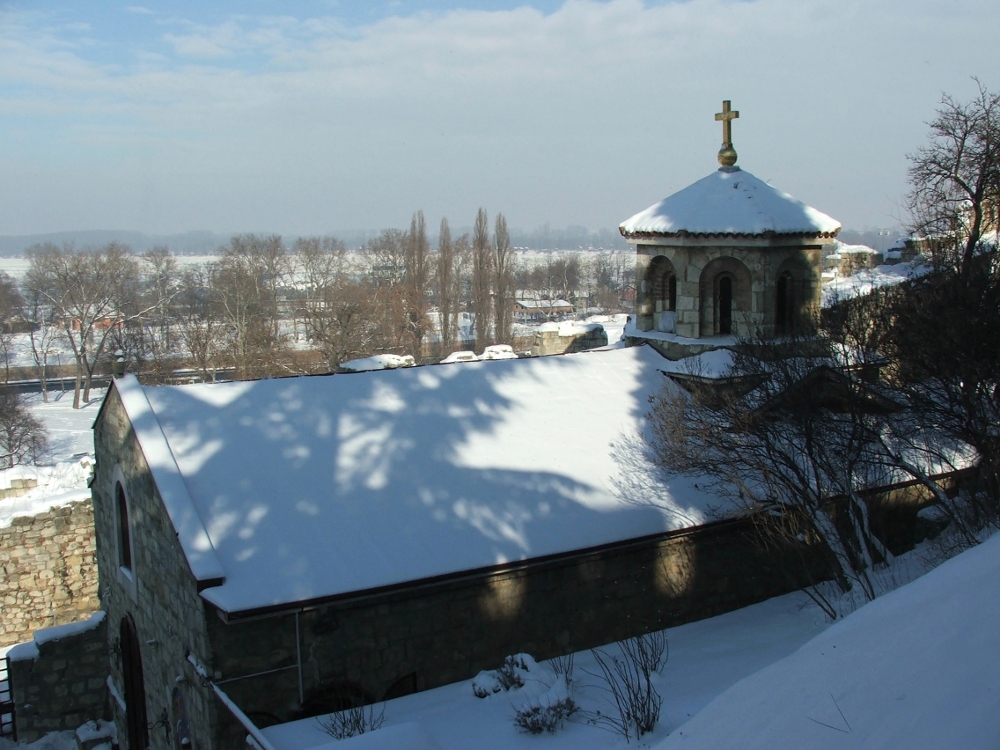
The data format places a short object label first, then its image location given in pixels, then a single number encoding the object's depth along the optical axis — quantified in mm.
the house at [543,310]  69750
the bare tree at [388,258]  53188
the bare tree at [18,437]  27641
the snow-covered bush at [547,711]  7289
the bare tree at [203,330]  33594
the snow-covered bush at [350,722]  7312
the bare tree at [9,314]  45378
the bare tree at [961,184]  16062
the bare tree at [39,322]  41375
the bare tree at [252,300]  32188
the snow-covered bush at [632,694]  6961
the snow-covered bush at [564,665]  8311
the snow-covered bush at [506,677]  8142
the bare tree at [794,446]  9766
